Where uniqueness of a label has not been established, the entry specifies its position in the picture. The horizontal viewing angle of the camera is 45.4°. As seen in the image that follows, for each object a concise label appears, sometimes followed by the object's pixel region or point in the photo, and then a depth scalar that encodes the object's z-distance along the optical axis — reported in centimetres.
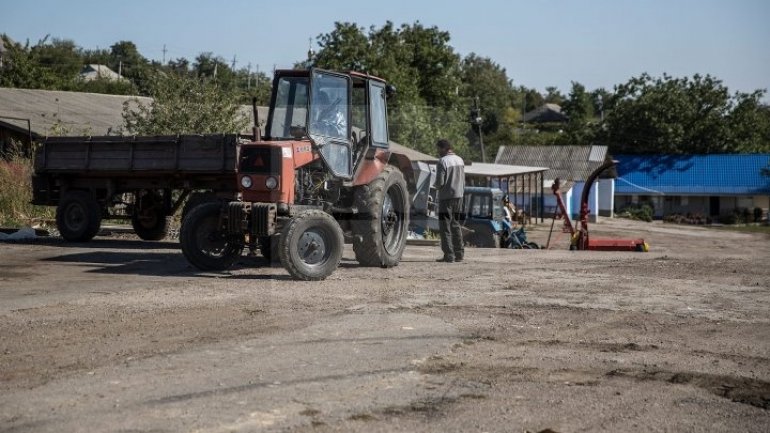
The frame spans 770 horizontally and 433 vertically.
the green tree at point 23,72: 5491
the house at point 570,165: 6041
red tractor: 1239
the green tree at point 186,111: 2608
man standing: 1572
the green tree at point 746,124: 6819
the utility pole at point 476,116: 4572
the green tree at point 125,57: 8703
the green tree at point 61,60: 6594
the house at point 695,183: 6506
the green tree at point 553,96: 15225
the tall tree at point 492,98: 9075
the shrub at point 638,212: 6281
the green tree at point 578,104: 10250
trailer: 1725
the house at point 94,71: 7855
